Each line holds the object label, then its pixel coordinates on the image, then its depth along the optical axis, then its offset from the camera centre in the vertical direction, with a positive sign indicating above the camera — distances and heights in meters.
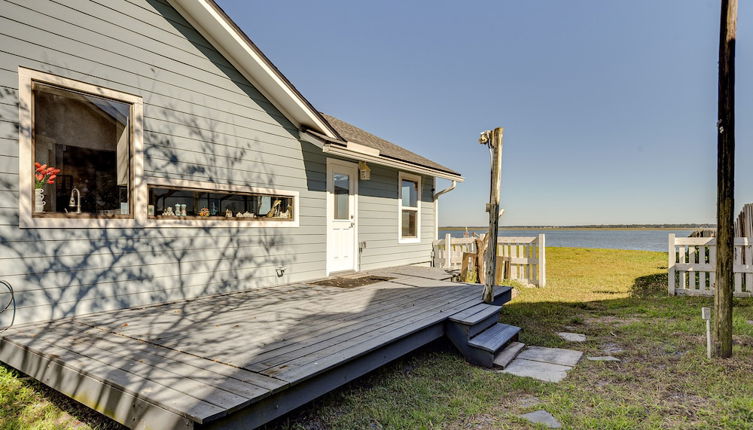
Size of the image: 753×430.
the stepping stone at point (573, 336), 4.60 -1.57
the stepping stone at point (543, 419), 2.46 -1.41
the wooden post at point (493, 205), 4.89 +0.10
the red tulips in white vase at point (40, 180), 3.62 +0.31
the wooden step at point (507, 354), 3.70 -1.51
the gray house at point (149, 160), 3.56 +0.65
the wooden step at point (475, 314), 3.96 -1.16
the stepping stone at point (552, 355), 3.82 -1.54
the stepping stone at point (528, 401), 2.81 -1.46
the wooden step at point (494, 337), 3.76 -1.36
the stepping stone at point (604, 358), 3.81 -1.50
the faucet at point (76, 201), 3.88 +0.11
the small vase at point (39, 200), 3.61 +0.11
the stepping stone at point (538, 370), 3.40 -1.52
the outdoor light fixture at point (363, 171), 7.61 +0.86
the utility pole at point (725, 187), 3.49 +0.26
